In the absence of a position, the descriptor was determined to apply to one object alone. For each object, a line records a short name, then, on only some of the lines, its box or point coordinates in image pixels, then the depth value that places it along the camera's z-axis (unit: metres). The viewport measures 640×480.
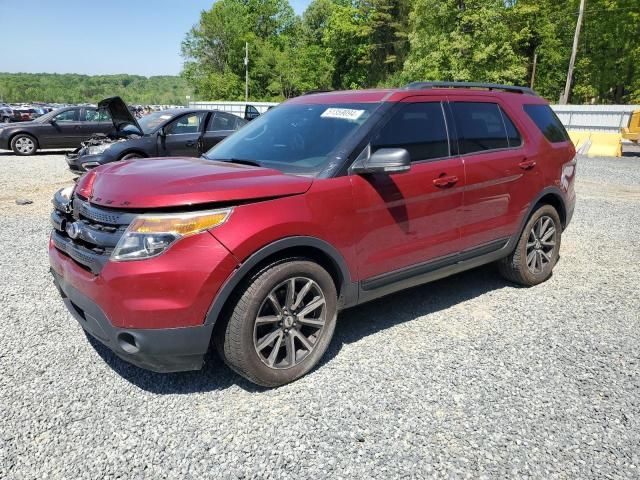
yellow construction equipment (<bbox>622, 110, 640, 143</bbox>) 17.62
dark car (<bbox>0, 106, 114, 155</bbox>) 15.12
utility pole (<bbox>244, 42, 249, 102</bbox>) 60.59
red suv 2.54
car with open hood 9.12
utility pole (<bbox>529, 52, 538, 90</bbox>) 43.20
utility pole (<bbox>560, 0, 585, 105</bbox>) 29.11
